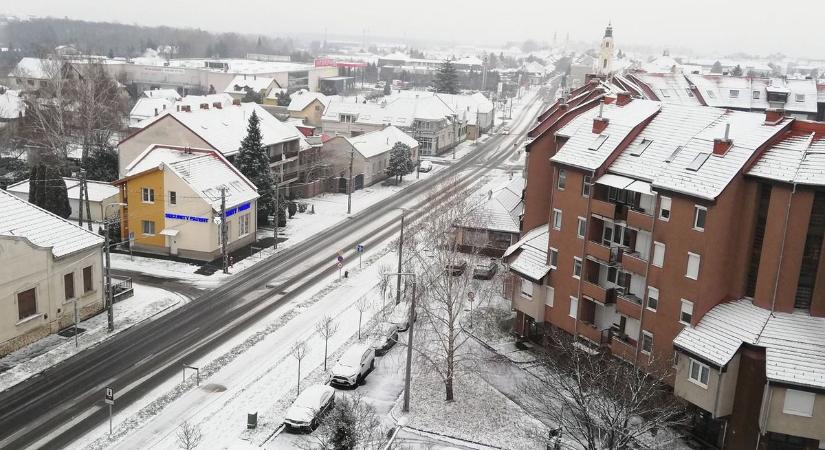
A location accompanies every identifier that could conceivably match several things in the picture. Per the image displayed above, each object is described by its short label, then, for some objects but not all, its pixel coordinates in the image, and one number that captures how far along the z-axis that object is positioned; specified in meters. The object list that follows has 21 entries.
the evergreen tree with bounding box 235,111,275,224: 65.12
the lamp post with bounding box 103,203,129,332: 40.59
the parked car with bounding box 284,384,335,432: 31.69
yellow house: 55.94
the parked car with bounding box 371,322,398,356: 41.19
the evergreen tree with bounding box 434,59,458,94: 162.38
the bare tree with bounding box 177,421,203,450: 28.42
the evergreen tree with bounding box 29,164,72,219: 63.44
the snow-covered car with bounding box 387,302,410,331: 45.44
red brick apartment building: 30.77
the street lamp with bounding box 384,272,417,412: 33.78
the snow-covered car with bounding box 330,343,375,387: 36.47
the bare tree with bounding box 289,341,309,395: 38.73
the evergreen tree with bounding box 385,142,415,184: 90.25
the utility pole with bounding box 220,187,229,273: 53.46
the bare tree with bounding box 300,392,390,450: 29.23
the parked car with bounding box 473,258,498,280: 55.91
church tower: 150.75
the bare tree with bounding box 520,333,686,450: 28.77
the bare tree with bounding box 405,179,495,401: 37.03
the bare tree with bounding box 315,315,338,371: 39.27
